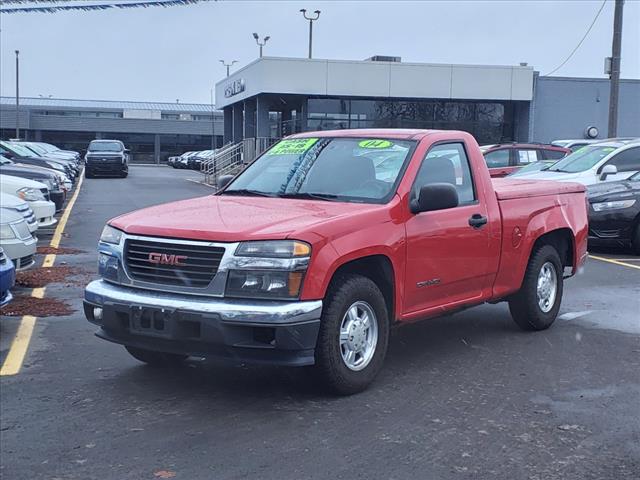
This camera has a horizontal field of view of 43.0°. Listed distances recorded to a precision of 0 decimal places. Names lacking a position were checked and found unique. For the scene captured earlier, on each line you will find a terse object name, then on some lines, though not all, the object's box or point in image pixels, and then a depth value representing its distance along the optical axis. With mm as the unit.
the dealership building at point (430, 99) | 33344
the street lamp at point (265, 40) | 44769
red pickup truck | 4949
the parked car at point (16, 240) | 8539
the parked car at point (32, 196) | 12828
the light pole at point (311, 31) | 42344
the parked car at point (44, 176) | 16312
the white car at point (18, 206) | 10016
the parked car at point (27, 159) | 22672
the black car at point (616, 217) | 12359
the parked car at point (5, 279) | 6902
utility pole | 21625
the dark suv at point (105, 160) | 37844
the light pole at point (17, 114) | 63594
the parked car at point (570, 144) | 21906
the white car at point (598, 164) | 14801
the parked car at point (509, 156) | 19688
